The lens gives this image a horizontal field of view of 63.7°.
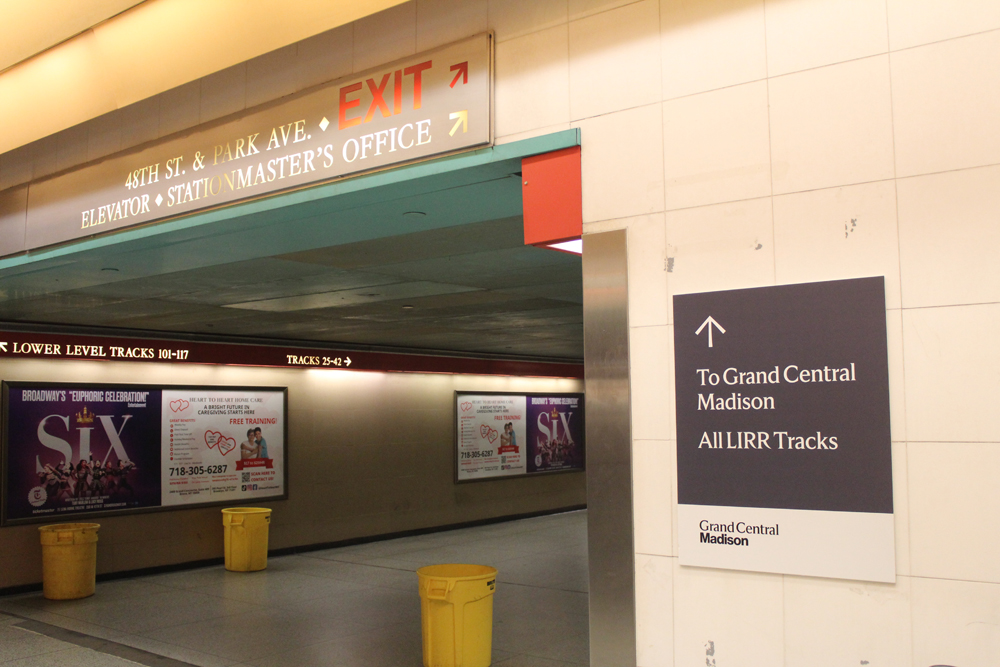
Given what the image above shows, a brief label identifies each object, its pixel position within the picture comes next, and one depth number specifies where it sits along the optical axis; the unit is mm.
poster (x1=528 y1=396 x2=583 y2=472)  17016
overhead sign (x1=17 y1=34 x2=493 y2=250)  3312
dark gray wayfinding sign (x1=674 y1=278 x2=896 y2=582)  2469
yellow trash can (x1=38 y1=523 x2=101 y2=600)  8945
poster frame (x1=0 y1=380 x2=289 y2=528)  9375
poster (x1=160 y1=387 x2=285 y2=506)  11031
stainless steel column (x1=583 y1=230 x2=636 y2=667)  2865
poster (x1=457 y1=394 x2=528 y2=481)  15320
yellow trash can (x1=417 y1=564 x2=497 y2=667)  5910
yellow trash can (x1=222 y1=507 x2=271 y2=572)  10734
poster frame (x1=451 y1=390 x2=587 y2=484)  15109
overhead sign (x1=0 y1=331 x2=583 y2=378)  9680
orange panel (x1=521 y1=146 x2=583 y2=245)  3068
